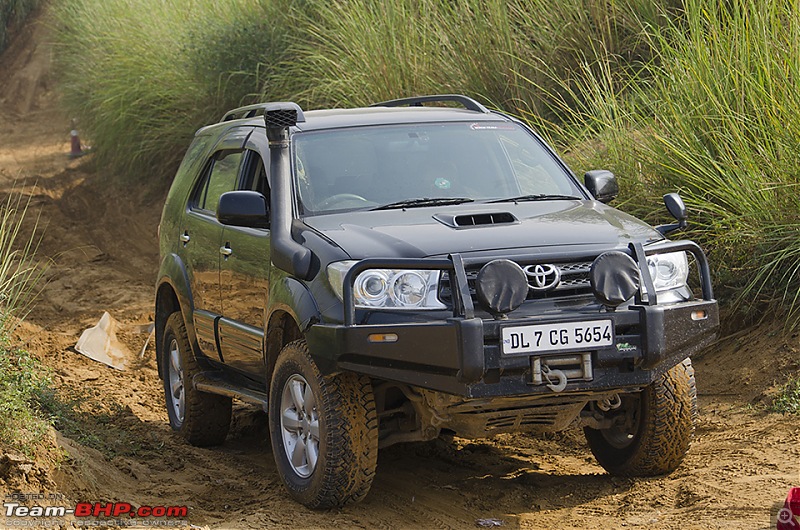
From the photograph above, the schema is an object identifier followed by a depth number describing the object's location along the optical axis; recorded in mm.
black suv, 9992
